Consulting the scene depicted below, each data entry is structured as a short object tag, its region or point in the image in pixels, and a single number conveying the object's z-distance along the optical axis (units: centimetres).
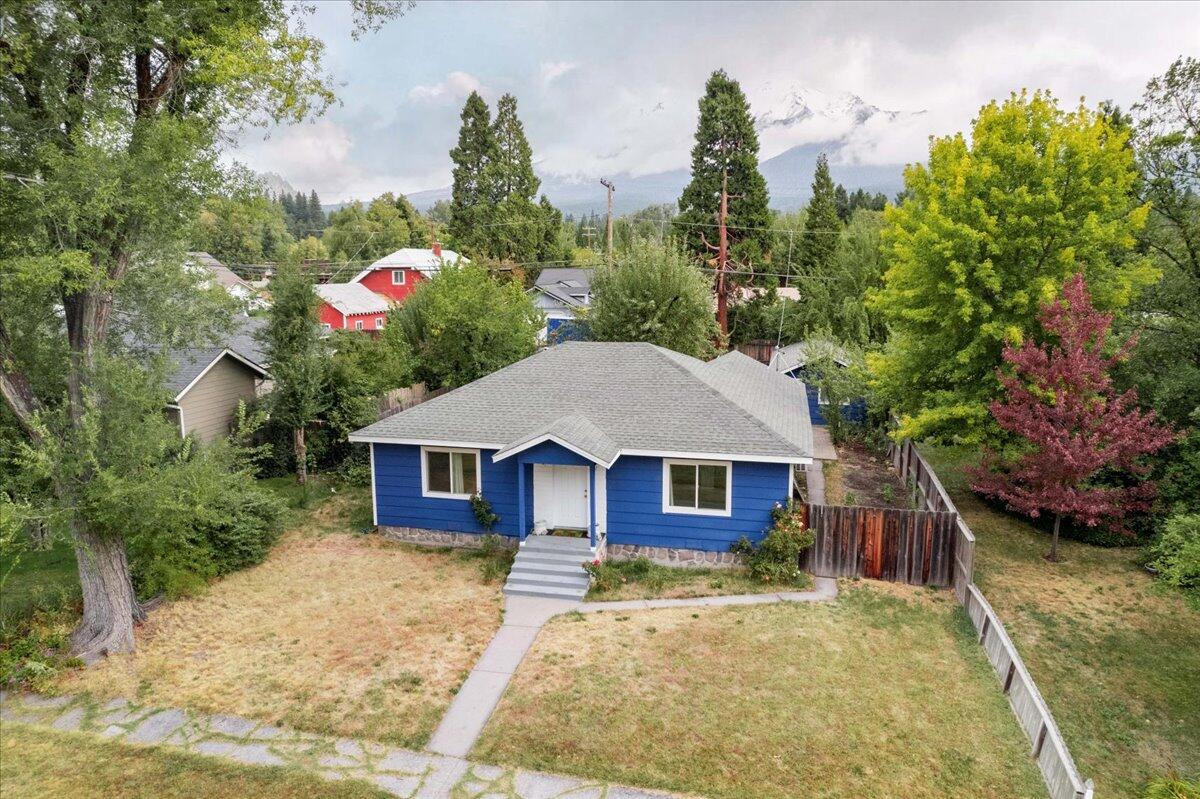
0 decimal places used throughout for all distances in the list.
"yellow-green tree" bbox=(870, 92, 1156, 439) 1644
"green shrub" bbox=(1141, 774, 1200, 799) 787
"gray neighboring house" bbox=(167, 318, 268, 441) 2011
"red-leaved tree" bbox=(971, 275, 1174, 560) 1435
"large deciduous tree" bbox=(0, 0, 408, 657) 956
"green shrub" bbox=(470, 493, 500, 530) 1605
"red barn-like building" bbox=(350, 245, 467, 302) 5535
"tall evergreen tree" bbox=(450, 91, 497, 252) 4969
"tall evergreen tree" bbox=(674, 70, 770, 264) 4038
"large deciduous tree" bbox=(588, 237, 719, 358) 2773
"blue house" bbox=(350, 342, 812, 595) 1475
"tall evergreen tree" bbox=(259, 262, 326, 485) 2014
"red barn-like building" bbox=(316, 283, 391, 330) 4312
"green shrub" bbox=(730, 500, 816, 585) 1428
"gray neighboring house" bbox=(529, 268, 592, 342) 4394
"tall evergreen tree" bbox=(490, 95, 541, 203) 5012
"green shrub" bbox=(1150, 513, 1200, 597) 930
